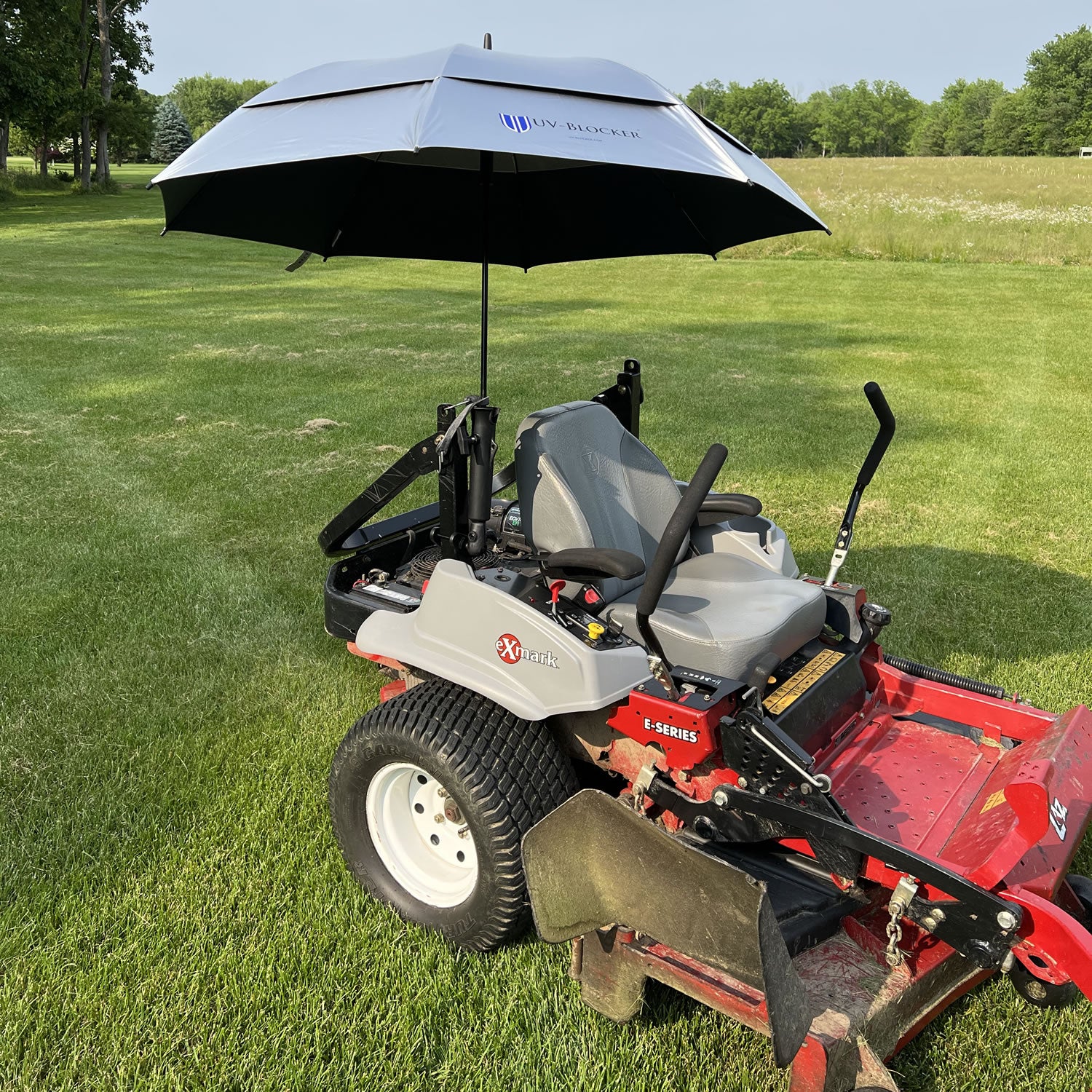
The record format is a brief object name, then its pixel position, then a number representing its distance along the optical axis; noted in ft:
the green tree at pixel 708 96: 425.69
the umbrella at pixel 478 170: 7.95
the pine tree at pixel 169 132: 261.24
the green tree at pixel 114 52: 130.31
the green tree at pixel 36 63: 91.39
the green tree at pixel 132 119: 137.65
